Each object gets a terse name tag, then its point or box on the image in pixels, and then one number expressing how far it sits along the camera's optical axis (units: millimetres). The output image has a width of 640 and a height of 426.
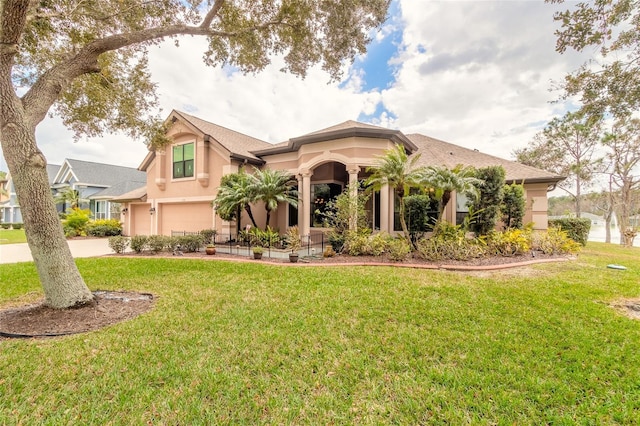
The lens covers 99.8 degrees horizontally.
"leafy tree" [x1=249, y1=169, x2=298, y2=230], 11547
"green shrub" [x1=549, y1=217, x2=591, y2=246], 13188
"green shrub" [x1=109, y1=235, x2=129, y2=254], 11453
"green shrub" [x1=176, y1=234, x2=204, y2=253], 11523
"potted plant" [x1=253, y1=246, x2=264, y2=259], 9961
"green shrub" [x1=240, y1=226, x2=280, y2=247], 11698
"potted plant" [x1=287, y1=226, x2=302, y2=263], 10531
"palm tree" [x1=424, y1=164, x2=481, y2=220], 9008
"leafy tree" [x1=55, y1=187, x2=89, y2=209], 26023
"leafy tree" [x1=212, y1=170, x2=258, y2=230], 11685
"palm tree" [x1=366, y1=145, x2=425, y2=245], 9227
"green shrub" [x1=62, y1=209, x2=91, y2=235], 20062
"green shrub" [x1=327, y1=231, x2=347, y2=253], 10492
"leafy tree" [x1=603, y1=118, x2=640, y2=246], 17117
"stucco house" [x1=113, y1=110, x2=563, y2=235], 11750
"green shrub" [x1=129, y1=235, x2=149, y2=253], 11328
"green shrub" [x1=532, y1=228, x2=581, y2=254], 9930
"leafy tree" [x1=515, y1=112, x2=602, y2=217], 20438
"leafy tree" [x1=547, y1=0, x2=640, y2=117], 4520
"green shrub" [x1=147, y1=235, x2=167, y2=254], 11305
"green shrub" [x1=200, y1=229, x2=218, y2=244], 12969
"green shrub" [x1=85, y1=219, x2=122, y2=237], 20156
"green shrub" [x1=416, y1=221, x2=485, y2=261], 8836
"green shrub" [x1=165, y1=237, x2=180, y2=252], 11414
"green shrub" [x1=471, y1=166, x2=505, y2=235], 10047
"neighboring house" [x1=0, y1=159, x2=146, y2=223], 26906
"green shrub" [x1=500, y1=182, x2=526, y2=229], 11367
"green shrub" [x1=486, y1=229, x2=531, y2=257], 9523
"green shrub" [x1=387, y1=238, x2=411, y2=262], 8820
